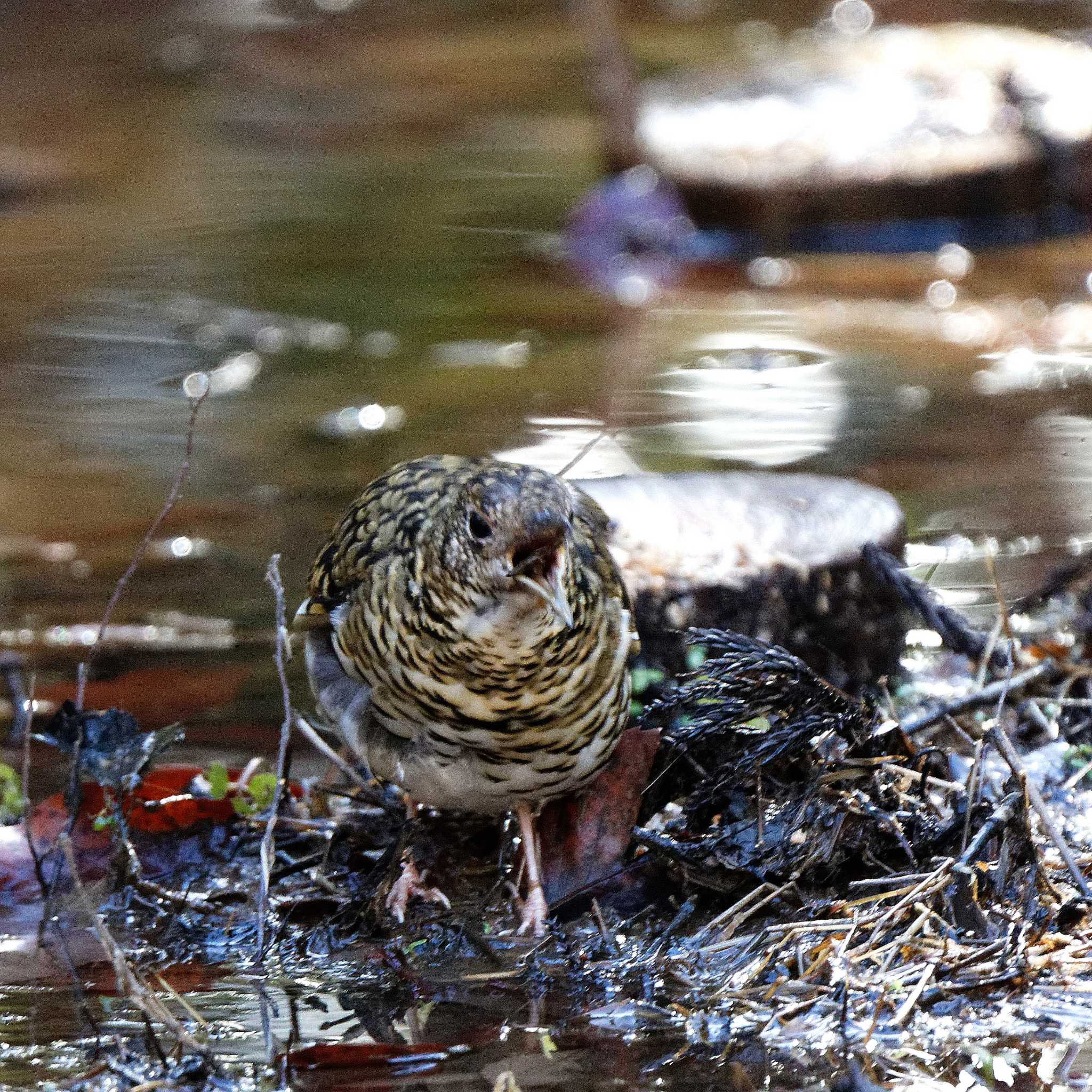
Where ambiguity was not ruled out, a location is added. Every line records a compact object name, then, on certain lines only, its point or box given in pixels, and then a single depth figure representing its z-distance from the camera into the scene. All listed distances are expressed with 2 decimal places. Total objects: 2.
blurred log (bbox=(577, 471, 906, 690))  8.05
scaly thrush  5.76
